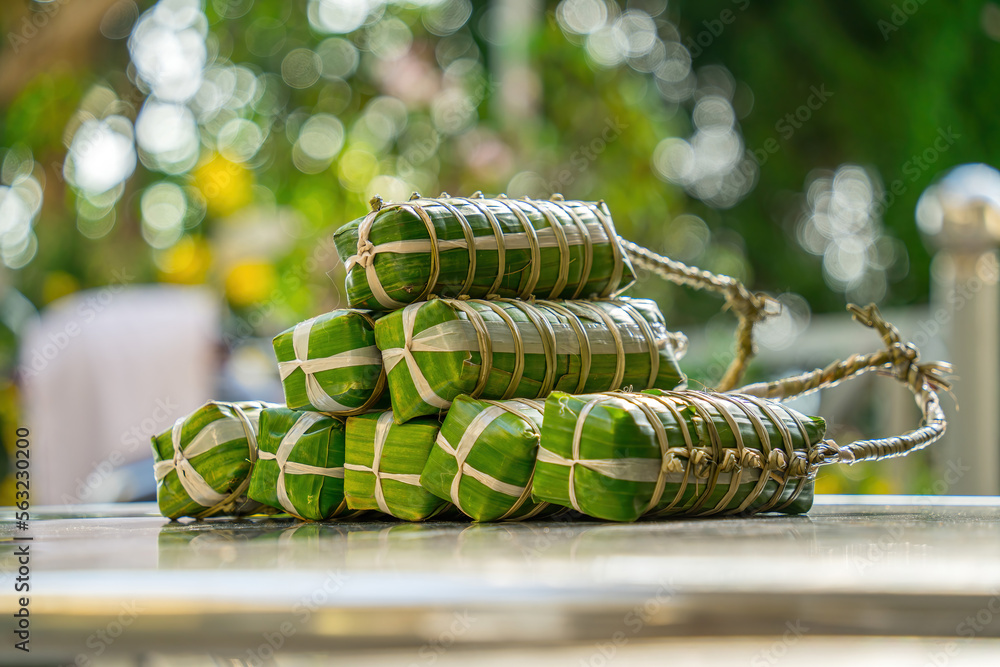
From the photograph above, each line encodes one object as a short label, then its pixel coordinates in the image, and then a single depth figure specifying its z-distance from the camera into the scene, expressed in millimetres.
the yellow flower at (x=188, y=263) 3906
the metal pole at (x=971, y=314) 2424
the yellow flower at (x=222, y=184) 4109
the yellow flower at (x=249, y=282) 3934
